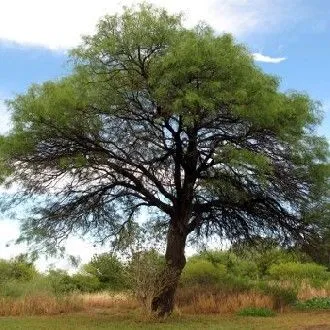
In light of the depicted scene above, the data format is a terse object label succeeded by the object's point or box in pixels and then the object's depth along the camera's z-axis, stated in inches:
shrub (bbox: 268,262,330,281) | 1551.1
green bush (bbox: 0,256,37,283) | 1425.4
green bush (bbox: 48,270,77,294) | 1077.6
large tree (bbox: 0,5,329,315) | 690.2
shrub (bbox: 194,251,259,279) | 1565.7
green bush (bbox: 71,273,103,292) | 1305.4
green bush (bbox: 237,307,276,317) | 772.2
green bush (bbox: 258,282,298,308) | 888.3
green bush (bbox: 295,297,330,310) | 871.1
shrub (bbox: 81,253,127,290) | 721.6
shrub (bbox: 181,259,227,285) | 1043.9
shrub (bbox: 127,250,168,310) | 698.2
